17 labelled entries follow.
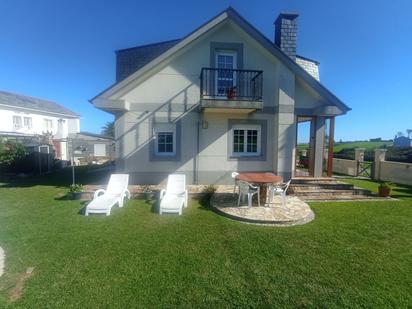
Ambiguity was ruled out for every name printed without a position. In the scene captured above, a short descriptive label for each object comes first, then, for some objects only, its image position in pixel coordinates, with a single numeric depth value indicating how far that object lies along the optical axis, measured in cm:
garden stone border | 612
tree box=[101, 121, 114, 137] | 5511
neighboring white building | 2316
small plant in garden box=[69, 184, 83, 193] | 848
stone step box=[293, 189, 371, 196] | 905
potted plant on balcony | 904
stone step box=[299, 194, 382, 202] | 866
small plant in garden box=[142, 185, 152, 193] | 869
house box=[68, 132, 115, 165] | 1335
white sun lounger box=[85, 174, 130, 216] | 683
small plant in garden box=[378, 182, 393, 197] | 893
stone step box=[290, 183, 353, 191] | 948
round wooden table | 706
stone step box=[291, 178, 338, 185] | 985
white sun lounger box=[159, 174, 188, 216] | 690
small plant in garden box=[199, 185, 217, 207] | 820
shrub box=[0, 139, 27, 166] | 1341
